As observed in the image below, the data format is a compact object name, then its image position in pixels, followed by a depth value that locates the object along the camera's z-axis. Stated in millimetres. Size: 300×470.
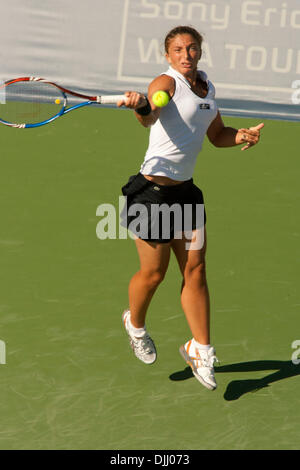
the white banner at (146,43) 21047
